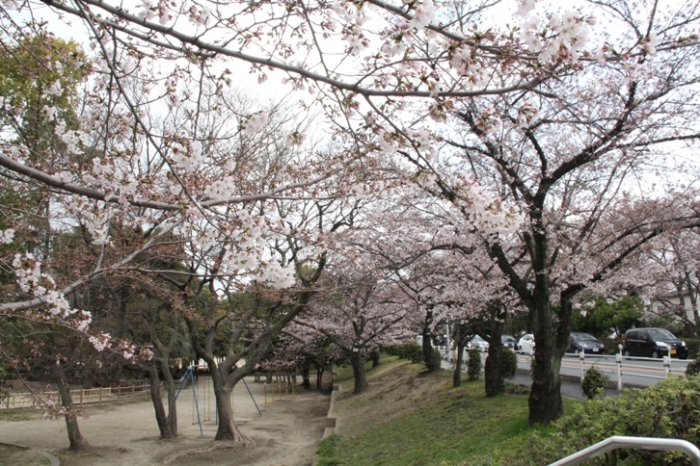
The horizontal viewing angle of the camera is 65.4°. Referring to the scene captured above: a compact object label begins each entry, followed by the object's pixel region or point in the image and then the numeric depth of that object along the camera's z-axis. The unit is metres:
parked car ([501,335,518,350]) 32.69
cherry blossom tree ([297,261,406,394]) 18.59
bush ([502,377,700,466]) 3.79
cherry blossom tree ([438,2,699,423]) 6.89
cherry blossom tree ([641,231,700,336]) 10.76
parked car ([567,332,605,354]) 24.06
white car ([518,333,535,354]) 27.75
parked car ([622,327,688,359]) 19.17
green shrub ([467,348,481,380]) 15.90
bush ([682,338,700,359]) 19.18
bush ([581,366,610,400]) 9.85
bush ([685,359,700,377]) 8.08
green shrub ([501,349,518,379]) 13.42
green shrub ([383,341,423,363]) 25.03
